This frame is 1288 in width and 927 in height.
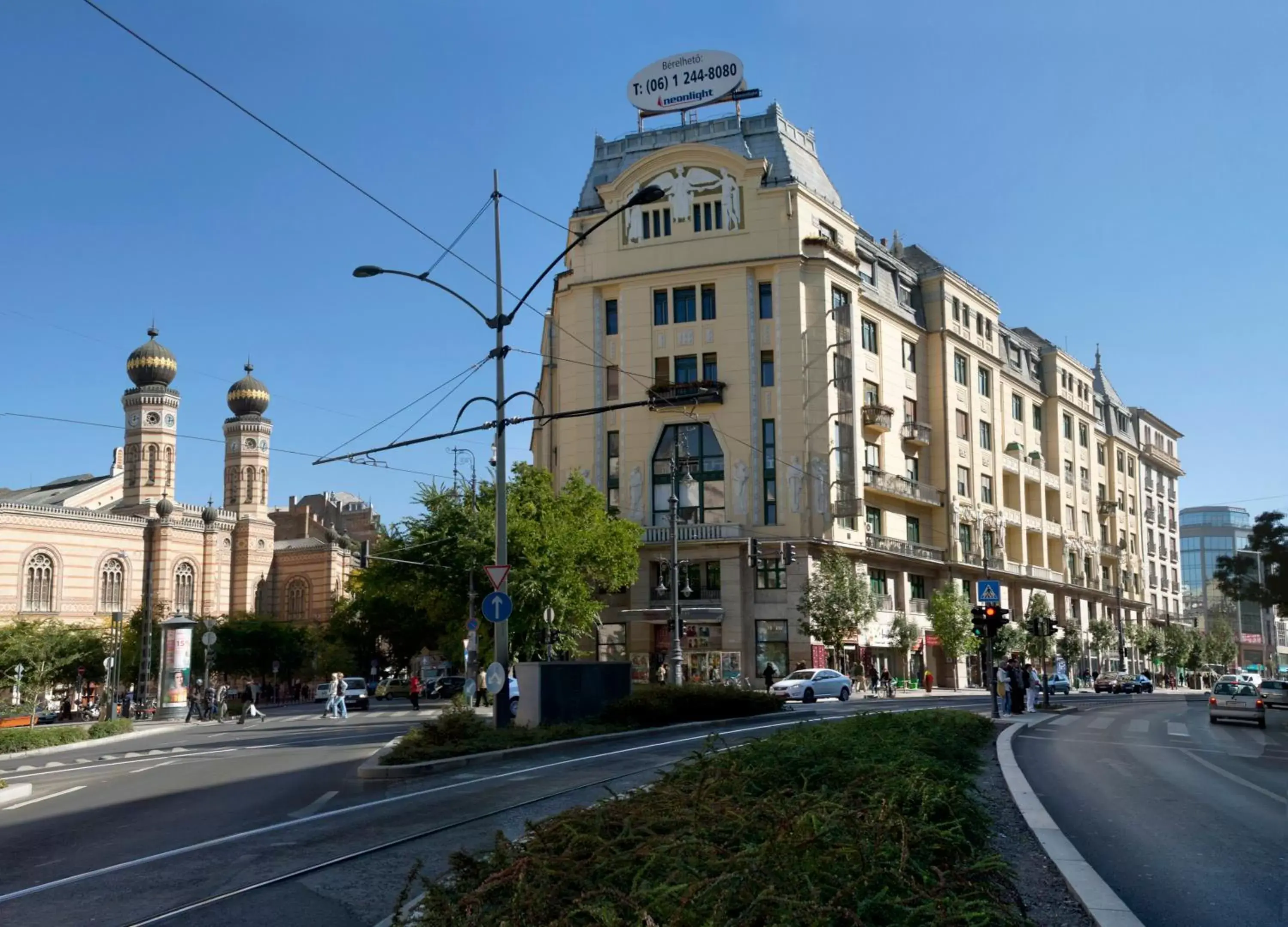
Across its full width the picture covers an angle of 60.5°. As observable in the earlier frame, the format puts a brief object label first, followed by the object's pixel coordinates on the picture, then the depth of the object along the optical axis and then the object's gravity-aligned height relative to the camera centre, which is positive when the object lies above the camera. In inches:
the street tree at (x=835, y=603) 1865.2 +4.7
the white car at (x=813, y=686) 1584.6 -114.9
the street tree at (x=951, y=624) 2230.6 -38.8
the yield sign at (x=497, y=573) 773.9 +25.4
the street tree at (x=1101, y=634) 2989.7 -84.3
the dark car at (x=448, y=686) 2129.7 -147.3
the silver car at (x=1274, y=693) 1304.1 -108.4
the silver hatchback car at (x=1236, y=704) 1087.6 -101.8
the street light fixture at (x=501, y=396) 775.7 +162.3
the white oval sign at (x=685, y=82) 2123.5 +1020.1
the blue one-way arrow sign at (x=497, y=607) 762.8 +2.0
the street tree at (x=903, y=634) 2137.1 -54.1
